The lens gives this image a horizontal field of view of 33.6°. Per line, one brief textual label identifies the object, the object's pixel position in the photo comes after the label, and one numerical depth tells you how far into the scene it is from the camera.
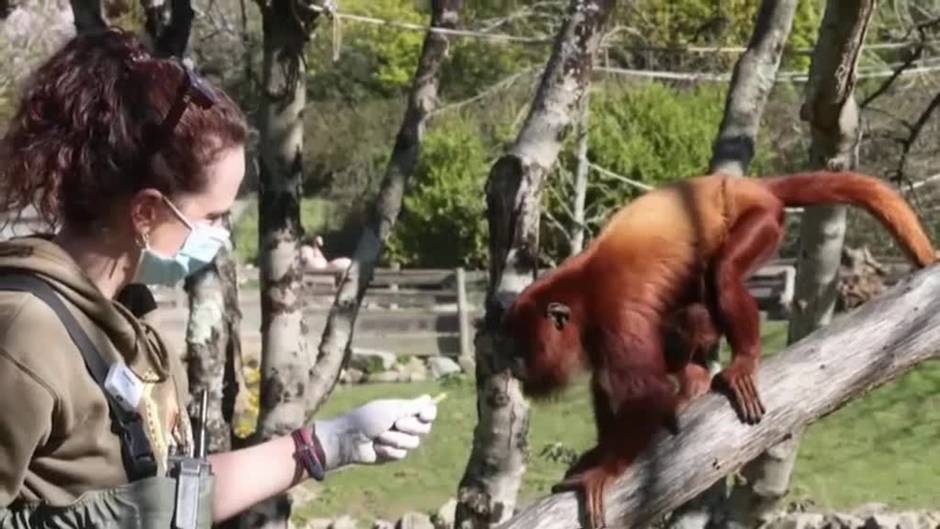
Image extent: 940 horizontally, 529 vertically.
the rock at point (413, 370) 14.82
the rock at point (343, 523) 8.70
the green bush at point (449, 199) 19.23
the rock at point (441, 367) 14.99
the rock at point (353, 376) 14.69
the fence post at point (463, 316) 15.56
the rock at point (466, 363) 15.18
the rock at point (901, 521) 8.03
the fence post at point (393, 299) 17.71
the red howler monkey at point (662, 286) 3.48
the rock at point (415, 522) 8.34
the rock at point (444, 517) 8.09
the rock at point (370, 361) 14.93
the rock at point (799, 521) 7.77
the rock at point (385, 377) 14.72
